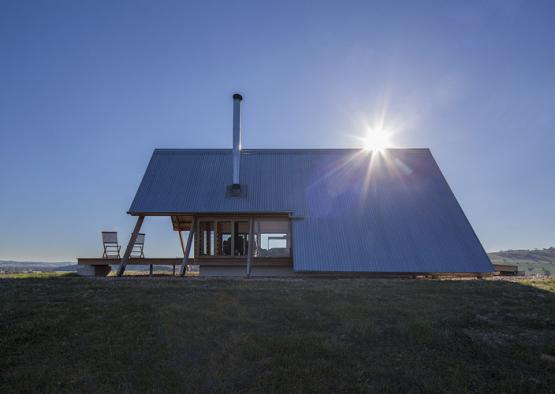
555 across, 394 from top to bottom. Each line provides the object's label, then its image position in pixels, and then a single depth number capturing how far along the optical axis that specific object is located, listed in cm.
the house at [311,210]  1530
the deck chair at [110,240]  1780
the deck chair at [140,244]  1729
